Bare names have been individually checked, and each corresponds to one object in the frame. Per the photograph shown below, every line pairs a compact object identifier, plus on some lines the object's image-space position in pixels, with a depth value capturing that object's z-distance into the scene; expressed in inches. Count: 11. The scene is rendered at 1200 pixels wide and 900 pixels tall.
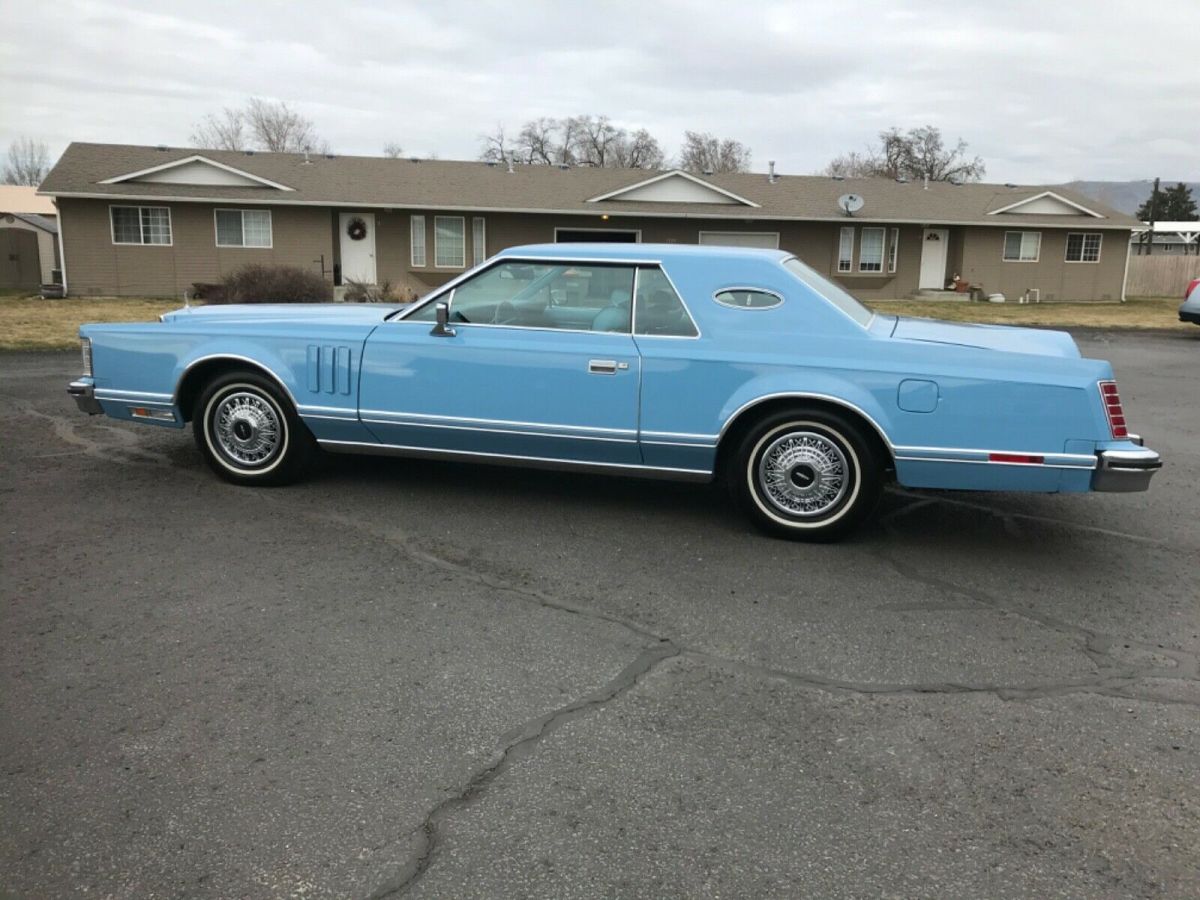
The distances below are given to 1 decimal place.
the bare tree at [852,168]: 2795.3
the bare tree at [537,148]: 2979.8
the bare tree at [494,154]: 2910.9
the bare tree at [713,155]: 2952.8
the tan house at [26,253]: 1171.3
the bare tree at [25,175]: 3580.5
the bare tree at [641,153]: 2945.4
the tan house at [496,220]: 1013.2
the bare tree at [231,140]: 2677.2
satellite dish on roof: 1152.2
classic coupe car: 200.7
